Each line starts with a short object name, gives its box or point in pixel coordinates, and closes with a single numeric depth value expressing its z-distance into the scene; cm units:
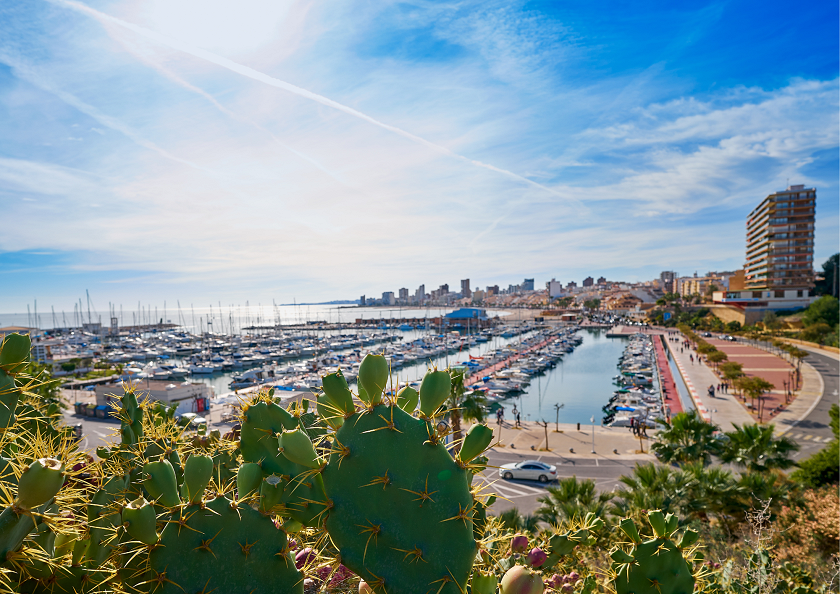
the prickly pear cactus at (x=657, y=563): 243
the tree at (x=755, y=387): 2495
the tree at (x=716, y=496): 948
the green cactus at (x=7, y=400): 169
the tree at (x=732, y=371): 2897
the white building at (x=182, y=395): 2608
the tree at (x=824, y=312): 5075
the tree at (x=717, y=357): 3666
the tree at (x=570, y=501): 860
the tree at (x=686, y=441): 1268
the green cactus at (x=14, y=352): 174
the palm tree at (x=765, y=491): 949
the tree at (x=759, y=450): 1180
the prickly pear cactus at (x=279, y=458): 190
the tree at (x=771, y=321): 5569
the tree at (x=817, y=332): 4609
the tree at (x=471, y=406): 1378
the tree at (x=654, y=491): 878
